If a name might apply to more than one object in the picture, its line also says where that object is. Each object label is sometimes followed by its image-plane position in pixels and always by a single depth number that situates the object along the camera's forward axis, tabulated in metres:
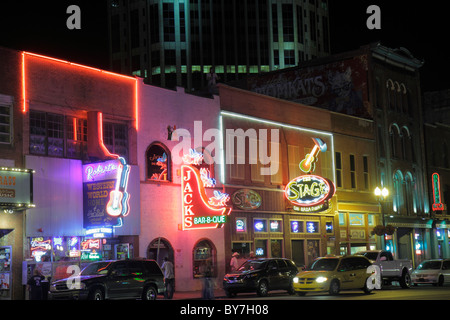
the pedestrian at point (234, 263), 34.97
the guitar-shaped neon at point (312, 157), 42.25
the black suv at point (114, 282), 23.81
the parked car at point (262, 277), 30.02
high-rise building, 124.69
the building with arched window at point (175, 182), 32.72
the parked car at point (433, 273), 36.22
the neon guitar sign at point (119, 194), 28.25
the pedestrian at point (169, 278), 29.97
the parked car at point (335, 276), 28.62
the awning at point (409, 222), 50.08
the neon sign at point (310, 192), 38.25
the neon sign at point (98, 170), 28.47
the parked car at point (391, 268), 34.88
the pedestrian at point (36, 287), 24.20
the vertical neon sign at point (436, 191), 55.62
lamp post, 44.44
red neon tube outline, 28.14
